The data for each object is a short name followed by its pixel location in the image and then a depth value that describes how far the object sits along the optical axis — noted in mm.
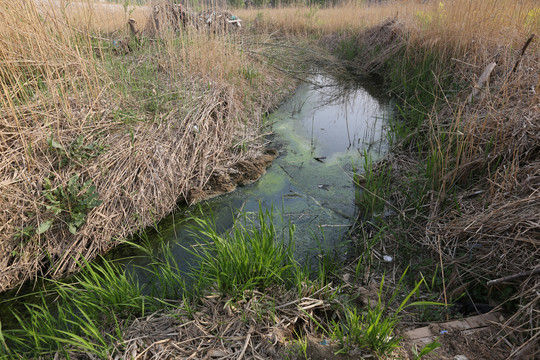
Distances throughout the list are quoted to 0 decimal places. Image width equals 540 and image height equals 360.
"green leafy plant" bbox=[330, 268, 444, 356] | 1300
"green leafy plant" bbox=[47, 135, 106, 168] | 2293
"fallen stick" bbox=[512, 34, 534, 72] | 2329
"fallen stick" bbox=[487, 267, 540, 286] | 1407
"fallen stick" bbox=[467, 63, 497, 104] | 2959
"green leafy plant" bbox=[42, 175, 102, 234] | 2148
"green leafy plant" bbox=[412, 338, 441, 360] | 1200
